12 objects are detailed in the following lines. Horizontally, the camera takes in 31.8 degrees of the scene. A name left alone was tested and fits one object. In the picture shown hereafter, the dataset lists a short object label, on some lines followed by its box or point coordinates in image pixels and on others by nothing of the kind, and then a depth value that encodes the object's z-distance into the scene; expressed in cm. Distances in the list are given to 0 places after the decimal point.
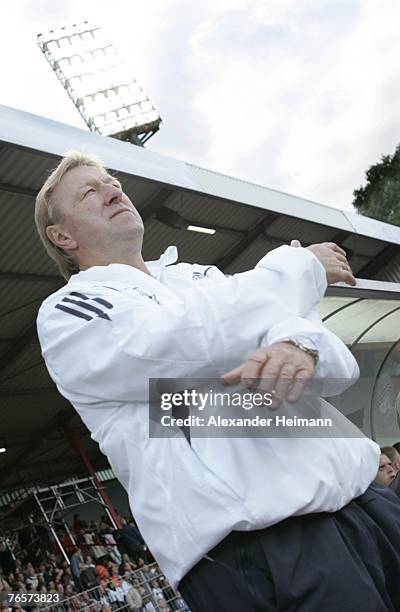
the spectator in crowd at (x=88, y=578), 1612
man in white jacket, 138
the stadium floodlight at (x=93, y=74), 2555
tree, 4603
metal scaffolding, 2262
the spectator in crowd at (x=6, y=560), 2089
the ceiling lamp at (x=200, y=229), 1456
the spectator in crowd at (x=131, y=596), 1119
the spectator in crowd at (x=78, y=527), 2294
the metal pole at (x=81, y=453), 2358
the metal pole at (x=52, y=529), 2150
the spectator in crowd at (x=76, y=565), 1754
